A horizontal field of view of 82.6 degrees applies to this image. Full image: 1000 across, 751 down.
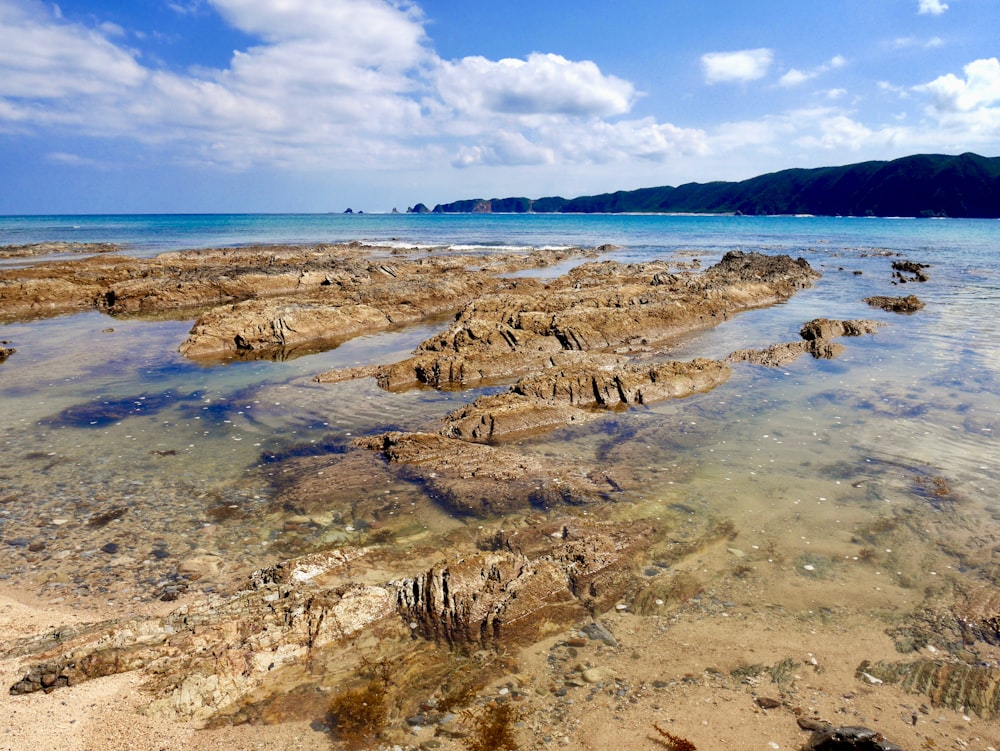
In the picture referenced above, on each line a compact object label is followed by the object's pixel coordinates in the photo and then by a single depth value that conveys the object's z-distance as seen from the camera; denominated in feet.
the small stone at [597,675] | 17.81
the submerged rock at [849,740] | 14.77
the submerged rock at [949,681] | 16.81
